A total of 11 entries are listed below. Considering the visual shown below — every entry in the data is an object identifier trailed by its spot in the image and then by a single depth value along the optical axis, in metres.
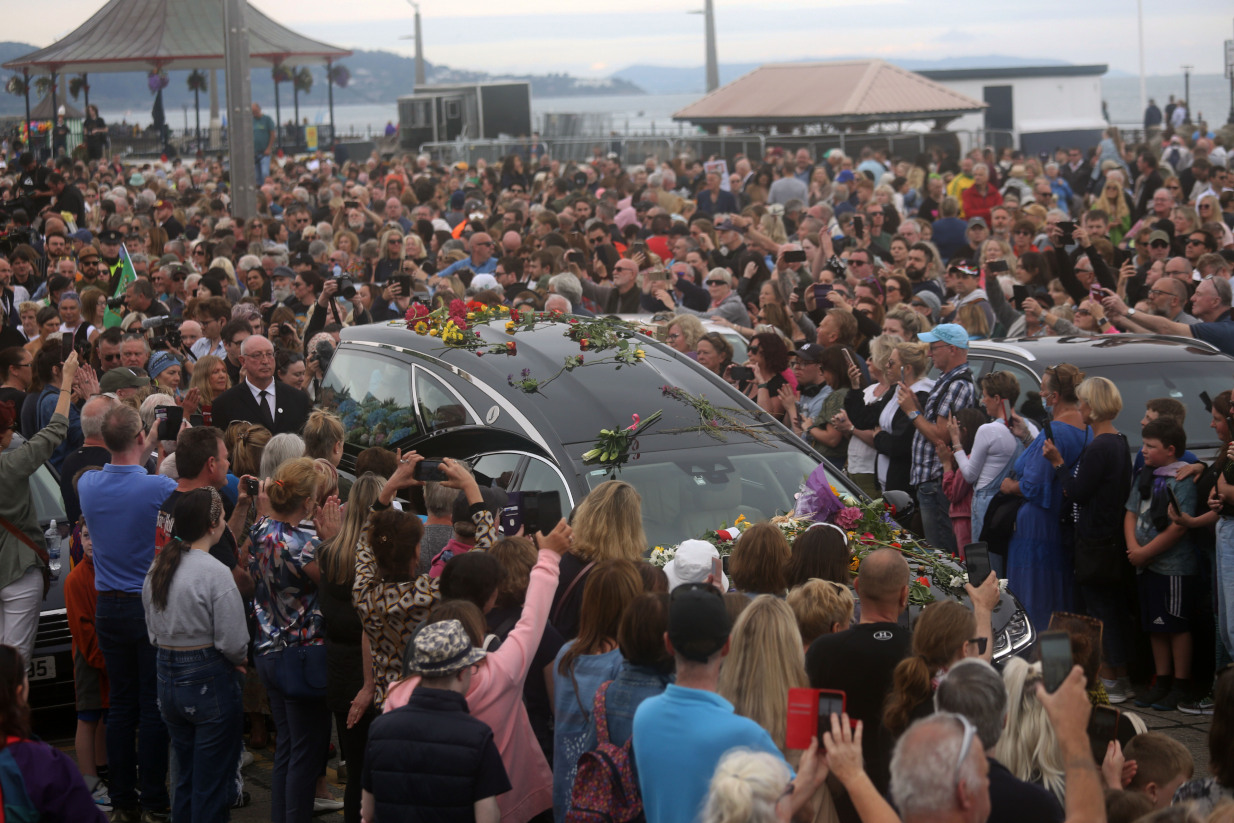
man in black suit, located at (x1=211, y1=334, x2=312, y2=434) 17.58
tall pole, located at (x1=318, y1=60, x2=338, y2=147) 91.44
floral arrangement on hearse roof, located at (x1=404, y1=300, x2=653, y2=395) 15.38
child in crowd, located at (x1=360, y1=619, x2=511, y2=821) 7.92
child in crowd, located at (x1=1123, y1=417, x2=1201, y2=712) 14.38
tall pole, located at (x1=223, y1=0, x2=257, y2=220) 32.37
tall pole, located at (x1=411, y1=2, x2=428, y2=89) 107.31
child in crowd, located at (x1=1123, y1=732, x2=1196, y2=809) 8.12
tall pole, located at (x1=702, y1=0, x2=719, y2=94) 86.31
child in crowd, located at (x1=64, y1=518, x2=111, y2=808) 13.03
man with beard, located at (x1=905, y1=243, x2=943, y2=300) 24.45
